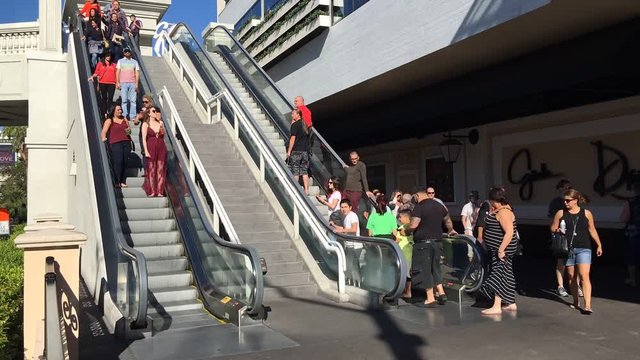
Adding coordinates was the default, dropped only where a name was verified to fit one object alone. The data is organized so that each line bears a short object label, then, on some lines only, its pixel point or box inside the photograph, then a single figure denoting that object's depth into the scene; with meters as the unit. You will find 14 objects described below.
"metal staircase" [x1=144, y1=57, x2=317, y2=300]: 9.20
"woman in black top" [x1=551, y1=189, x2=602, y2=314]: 7.59
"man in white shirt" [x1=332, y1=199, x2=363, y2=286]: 8.38
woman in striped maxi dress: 7.56
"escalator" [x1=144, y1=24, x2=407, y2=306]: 8.15
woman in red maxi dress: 9.59
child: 8.95
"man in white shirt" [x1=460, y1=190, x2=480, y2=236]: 12.14
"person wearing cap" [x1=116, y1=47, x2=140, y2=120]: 12.23
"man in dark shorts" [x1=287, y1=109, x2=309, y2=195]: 11.21
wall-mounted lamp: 15.94
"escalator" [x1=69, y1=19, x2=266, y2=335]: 6.73
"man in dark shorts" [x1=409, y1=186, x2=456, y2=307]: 8.29
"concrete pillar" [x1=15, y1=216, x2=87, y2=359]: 4.94
